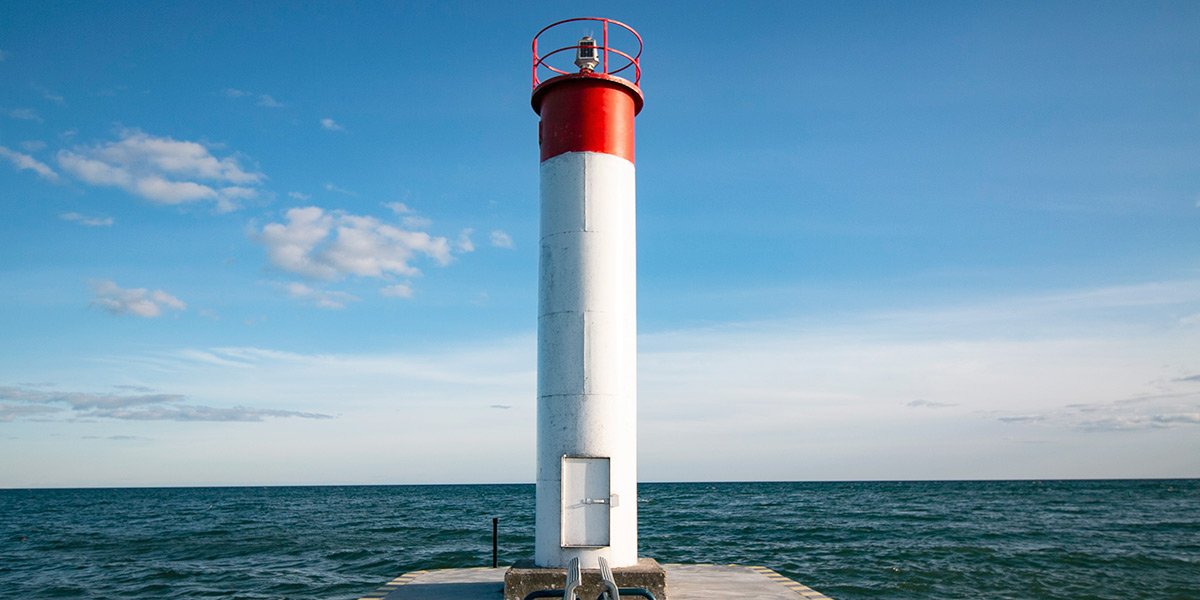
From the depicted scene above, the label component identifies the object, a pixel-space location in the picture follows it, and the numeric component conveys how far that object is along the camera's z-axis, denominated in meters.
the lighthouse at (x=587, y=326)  10.59
